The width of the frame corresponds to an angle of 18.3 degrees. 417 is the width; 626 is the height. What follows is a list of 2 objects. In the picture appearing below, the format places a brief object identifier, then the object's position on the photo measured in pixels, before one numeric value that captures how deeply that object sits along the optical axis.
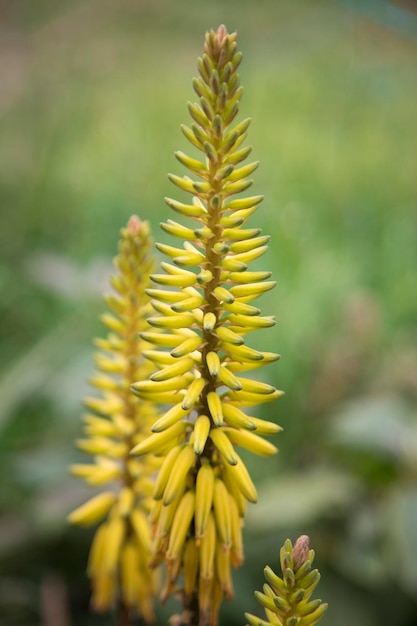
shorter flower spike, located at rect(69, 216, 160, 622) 0.62
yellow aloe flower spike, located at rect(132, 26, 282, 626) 0.53
